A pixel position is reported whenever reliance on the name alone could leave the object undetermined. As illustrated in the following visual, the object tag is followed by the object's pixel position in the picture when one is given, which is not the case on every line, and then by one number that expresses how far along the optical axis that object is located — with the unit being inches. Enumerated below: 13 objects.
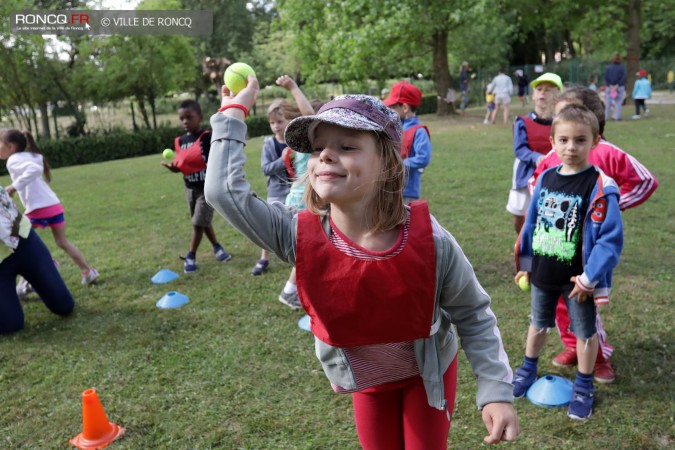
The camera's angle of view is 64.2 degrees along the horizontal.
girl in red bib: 68.5
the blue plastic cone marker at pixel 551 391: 135.6
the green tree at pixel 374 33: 763.4
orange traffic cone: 130.4
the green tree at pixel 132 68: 1064.8
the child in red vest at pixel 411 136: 193.9
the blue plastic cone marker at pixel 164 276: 245.8
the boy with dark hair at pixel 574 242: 119.1
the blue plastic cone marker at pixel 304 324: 185.8
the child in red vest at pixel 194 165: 238.7
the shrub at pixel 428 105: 1161.0
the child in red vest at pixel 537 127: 187.9
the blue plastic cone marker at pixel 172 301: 214.4
